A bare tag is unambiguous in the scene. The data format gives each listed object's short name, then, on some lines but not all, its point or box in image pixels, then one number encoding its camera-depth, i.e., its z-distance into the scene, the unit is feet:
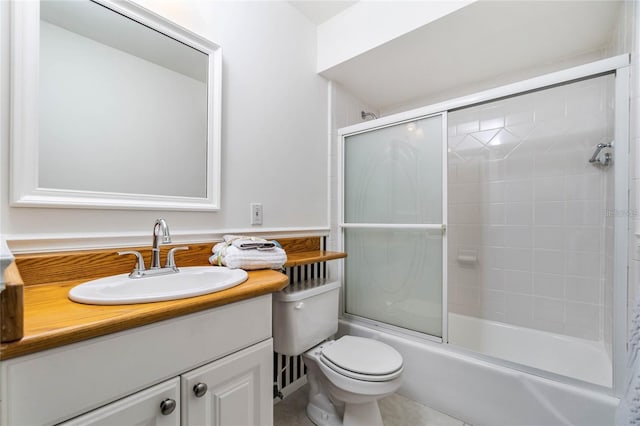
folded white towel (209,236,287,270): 3.86
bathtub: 3.94
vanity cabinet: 1.80
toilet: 4.01
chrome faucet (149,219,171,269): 3.40
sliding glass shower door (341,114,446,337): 5.53
